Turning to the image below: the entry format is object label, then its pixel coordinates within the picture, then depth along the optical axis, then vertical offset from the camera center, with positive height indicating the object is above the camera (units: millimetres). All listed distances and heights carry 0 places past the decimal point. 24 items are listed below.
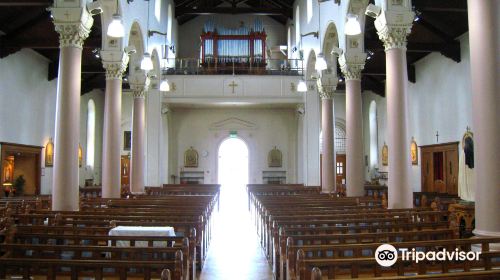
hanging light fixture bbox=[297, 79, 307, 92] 18391 +3778
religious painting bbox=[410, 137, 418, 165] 20027 +1074
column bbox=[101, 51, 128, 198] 13109 +1567
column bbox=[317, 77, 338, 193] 16797 +1489
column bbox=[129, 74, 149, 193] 16562 +1702
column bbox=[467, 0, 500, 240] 5387 +769
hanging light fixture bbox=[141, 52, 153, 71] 13992 +3657
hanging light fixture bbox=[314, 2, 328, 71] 13828 +3603
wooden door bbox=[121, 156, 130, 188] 25438 +490
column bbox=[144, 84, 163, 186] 20500 +1791
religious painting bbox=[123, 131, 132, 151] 25703 +2202
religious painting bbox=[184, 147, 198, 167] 26770 +1156
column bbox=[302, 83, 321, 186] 20891 +1618
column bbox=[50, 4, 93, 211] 9469 +1508
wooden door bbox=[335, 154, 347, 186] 26906 +528
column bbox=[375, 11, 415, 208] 9734 +1619
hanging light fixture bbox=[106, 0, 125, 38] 9328 +3179
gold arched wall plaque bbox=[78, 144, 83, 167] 22152 +1217
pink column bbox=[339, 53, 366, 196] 13430 +1635
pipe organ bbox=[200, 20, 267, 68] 26172 +7899
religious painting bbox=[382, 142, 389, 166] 23495 +1092
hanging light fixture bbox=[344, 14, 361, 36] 9155 +3133
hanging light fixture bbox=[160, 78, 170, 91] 17766 +3697
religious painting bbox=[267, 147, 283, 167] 27062 +1123
